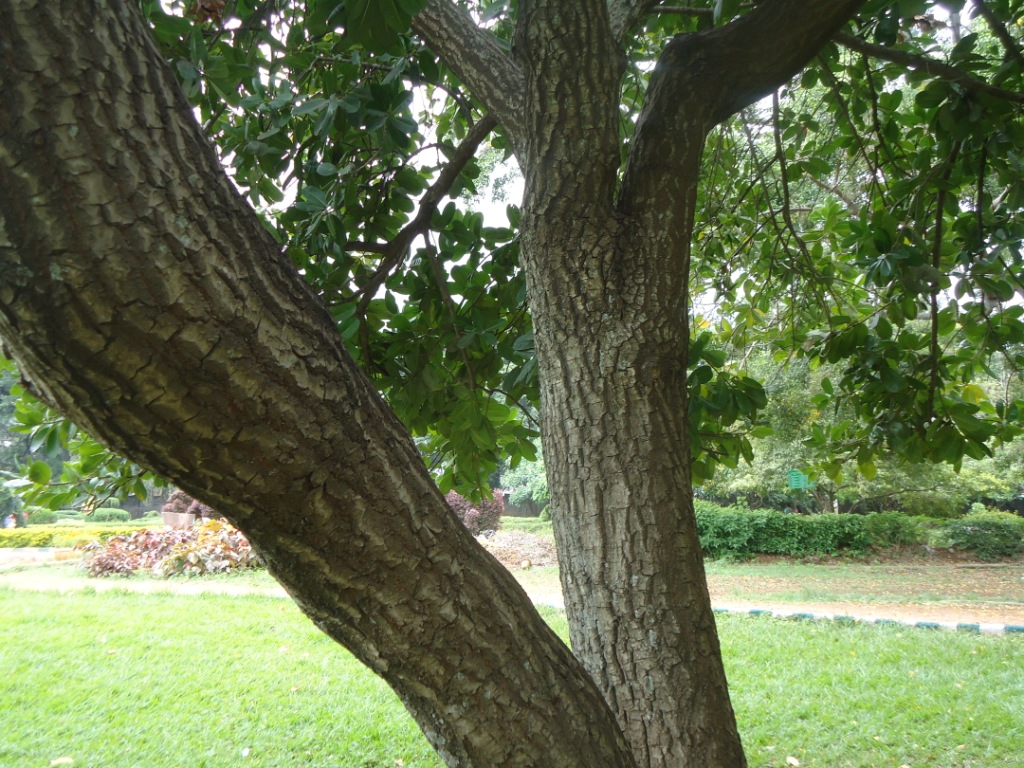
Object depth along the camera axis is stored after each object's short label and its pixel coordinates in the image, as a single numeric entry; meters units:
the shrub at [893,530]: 15.06
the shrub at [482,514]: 16.20
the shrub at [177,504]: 16.28
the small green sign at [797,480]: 13.86
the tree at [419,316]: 0.87
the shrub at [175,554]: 11.99
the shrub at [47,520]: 21.80
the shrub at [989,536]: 14.53
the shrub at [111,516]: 21.80
